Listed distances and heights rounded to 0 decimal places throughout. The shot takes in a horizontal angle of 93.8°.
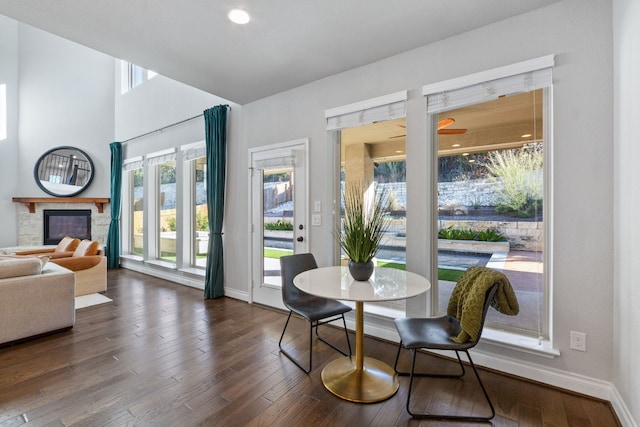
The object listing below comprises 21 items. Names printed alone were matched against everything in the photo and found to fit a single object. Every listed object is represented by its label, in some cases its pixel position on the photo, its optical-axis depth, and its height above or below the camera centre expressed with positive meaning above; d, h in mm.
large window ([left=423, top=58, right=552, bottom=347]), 2270 +221
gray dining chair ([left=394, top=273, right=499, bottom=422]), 1770 -796
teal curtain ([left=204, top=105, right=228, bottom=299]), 4270 +332
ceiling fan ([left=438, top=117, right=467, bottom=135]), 2652 +762
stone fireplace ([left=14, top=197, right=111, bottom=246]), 6234 -37
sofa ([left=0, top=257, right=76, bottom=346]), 2754 -842
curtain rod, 4777 +1556
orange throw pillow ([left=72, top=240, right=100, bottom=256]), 4758 -571
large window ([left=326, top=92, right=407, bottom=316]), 2908 +614
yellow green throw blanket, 1748 -538
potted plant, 2225 -240
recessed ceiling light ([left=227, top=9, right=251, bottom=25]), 2194 +1475
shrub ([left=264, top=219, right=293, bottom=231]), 3775 -157
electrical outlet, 2020 -875
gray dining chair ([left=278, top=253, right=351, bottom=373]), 2401 -785
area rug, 3996 -1211
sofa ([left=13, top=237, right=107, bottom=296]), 4379 -739
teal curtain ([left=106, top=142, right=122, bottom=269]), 6488 -14
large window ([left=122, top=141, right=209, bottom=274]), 5137 +91
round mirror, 6445 +930
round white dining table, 1942 -689
